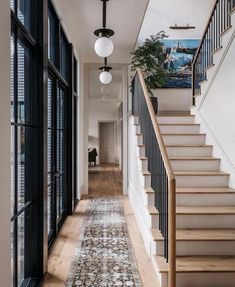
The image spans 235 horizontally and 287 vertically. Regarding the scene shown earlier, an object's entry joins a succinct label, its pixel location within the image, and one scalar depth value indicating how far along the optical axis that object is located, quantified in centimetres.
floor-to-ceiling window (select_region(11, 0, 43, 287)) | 173
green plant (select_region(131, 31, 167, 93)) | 476
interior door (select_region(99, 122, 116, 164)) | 1265
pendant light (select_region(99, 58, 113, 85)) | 487
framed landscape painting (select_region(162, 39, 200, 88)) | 555
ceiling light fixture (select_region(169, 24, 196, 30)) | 549
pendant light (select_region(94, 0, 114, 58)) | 326
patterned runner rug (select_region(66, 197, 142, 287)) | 222
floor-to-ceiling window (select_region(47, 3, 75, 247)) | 309
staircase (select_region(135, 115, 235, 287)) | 208
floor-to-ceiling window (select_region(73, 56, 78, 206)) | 471
